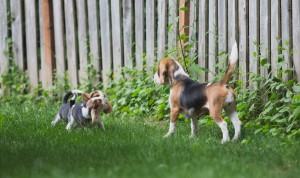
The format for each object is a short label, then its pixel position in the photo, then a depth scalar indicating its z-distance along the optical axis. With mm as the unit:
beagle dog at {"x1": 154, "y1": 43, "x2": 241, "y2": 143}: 15289
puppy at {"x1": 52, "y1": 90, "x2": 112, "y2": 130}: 16594
